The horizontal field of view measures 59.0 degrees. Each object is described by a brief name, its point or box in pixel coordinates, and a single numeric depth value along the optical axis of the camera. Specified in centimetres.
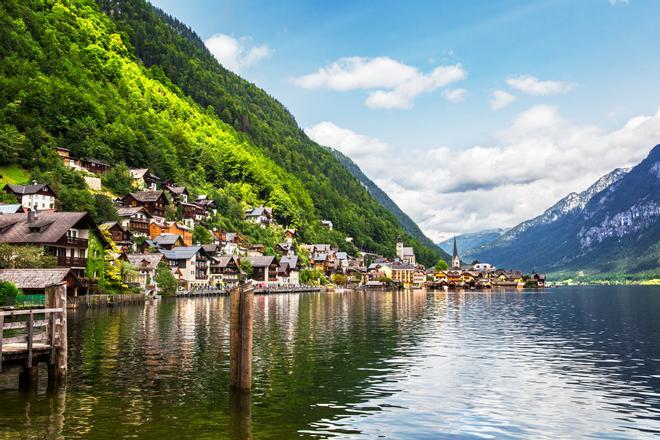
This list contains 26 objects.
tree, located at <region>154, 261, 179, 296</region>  11294
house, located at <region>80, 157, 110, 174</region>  16358
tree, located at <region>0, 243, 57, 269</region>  6956
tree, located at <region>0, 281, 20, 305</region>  5638
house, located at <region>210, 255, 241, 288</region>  15175
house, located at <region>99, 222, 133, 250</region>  11739
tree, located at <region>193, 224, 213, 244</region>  16612
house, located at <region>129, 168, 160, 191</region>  17488
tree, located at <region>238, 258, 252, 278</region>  16586
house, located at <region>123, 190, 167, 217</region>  15238
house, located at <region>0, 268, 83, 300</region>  6166
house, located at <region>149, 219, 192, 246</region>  14862
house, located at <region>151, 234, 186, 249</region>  14188
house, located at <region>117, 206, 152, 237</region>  13850
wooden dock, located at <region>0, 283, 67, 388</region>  2570
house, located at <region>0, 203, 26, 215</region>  9769
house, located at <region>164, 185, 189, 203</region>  17525
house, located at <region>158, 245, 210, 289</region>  13650
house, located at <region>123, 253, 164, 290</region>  10806
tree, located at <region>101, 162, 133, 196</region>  16188
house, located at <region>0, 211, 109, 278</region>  7775
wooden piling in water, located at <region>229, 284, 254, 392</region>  2442
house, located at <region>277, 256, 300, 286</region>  18388
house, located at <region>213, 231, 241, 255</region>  17325
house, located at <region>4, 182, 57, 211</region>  11719
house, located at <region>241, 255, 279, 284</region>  17338
